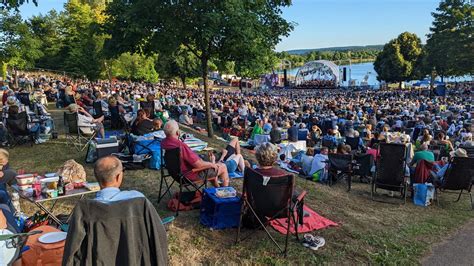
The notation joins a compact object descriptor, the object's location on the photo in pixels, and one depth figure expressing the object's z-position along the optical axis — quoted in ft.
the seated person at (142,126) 28.84
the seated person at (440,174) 25.17
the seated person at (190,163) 18.28
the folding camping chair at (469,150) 33.40
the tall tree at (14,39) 64.80
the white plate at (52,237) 10.73
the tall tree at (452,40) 126.38
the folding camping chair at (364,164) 29.53
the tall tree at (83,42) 107.45
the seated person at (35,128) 30.12
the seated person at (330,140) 38.94
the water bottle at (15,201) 15.38
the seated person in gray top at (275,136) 43.52
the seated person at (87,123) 31.07
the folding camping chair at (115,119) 38.80
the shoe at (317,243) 15.45
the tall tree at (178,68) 144.46
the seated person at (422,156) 27.57
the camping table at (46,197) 13.32
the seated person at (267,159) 15.23
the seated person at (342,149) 29.94
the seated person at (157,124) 27.96
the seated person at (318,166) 30.04
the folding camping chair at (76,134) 30.83
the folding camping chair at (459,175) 24.11
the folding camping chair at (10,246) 9.71
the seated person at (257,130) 48.32
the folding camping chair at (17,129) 30.09
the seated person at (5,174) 15.10
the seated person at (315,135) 45.06
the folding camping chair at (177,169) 17.98
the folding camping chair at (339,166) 27.91
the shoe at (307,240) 15.62
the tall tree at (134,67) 133.39
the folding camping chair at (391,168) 24.71
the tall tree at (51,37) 152.56
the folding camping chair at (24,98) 49.23
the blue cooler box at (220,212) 16.57
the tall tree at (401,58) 171.12
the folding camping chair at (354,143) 37.99
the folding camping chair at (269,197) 14.39
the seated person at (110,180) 8.59
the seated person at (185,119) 53.36
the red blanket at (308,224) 16.92
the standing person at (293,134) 44.06
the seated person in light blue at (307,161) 31.40
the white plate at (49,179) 14.60
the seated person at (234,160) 25.05
